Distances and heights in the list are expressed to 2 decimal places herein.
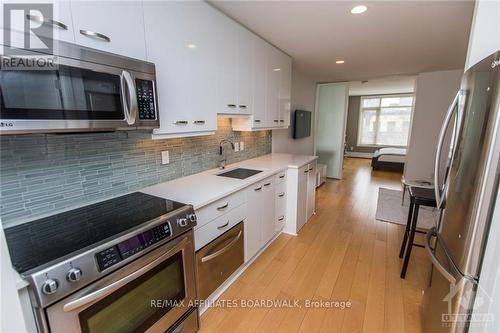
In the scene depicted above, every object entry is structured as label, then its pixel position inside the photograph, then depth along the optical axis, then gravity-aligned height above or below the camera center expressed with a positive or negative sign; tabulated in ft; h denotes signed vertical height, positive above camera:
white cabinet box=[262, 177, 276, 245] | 7.74 -2.92
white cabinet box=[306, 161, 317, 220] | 10.35 -2.85
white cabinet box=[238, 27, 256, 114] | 7.27 +1.92
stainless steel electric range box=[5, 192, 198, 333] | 2.76 -1.91
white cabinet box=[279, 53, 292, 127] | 9.87 +1.74
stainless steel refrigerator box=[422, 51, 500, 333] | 3.18 -1.07
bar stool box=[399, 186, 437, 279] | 6.46 -2.12
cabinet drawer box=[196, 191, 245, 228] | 5.12 -1.94
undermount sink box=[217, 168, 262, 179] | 7.51 -1.55
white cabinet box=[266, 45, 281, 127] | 8.90 +1.72
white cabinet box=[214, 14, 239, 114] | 6.38 +1.87
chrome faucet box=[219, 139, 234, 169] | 8.25 -1.00
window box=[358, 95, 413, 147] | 26.20 +0.89
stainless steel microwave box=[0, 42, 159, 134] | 2.85 +0.51
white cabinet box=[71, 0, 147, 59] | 3.55 +1.73
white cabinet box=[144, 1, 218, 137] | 4.74 +1.54
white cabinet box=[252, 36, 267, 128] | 8.05 +1.62
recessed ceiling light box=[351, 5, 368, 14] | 5.92 +3.12
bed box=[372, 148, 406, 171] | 20.74 -3.00
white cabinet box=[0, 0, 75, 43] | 2.93 +1.46
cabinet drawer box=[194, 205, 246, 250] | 5.13 -2.43
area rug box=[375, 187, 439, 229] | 10.84 -4.36
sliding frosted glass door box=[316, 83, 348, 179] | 17.10 +0.20
